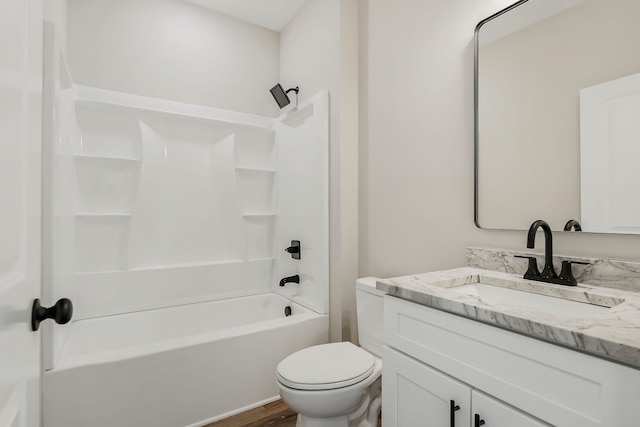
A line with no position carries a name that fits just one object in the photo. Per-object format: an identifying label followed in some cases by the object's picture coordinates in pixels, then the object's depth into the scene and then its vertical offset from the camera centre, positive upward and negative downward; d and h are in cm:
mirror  107 +38
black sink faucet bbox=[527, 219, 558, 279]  114 -12
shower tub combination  161 -29
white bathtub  151 -84
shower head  255 +98
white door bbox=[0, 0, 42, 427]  53 +2
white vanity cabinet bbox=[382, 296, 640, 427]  65 -42
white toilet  136 -73
